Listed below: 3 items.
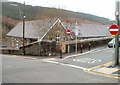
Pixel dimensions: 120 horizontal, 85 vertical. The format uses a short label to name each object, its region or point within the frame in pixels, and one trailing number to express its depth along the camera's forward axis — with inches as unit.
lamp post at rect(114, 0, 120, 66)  368.4
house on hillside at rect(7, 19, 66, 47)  879.4
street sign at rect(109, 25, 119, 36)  347.3
